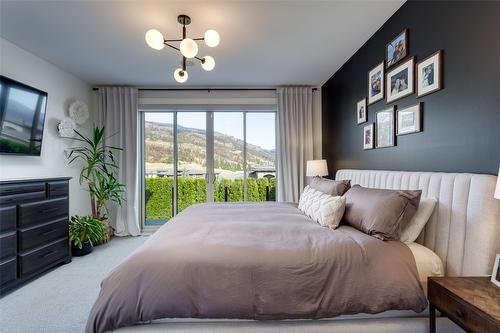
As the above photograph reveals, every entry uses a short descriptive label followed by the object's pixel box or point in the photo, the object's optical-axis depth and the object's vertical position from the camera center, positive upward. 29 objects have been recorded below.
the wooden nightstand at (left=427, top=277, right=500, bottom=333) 1.03 -0.60
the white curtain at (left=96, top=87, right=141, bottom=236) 4.36 +0.53
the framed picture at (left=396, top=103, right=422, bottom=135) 2.11 +0.41
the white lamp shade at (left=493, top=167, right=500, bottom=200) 1.13 -0.11
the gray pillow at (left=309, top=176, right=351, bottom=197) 2.45 -0.21
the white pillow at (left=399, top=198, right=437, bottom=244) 1.69 -0.38
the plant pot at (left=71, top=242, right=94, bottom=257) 3.44 -1.16
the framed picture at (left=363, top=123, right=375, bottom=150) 2.87 +0.36
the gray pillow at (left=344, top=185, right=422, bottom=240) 1.63 -0.31
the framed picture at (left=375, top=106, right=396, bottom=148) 2.49 +0.40
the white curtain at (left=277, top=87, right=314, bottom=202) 4.44 +0.45
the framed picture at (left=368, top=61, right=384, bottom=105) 2.64 +0.91
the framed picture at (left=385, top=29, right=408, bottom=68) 2.26 +1.11
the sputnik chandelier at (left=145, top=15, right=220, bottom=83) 2.02 +1.02
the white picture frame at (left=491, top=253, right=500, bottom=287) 1.26 -0.54
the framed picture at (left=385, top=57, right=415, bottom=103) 2.19 +0.79
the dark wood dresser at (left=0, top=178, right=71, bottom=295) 2.40 -0.67
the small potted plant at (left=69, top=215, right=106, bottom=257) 3.41 -0.94
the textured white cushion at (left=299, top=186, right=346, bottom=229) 1.97 -0.36
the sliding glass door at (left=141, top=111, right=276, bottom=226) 4.68 +0.15
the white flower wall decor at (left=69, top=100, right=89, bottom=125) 3.77 +0.83
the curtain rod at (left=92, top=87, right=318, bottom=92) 4.45 +1.37
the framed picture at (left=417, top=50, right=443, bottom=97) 1.88 +0.72
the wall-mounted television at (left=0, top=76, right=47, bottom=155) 2.60 +0.54
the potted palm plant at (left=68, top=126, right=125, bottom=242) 3.87 -0.13
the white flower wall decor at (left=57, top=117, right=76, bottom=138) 3.55 +0.55
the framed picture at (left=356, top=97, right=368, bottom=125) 3.04 +0.67
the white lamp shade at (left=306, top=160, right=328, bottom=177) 3.85 -0.03
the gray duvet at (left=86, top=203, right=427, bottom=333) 1.35 -0.64
